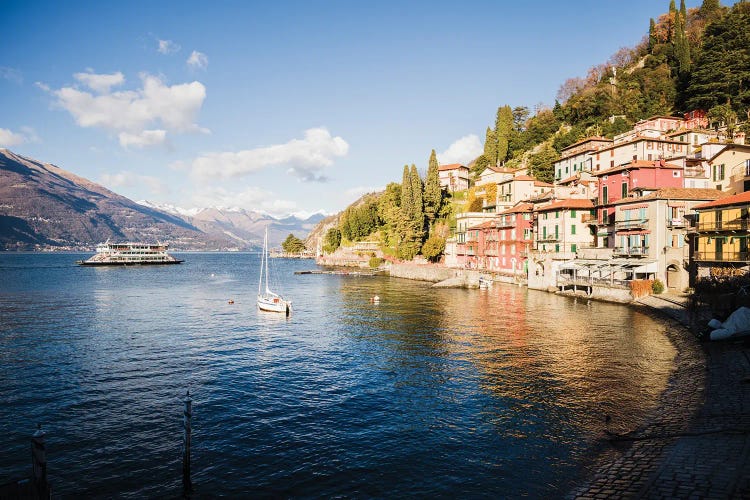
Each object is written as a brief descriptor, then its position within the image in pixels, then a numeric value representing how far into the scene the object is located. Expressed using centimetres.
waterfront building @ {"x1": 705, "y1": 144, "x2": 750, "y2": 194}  6306
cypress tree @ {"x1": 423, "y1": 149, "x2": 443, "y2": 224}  12950
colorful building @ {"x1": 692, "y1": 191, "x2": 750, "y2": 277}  5047
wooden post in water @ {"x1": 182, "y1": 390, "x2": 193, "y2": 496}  1659
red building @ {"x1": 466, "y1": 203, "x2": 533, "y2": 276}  9262
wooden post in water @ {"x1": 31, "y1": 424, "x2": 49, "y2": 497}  1395
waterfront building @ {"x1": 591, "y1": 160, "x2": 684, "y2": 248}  7100
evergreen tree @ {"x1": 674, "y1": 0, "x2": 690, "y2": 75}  11894
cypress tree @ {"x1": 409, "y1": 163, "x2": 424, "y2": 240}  12700
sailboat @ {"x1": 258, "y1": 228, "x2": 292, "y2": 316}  6041
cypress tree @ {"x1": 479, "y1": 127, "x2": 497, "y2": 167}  15412
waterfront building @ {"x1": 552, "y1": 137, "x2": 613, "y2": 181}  10358
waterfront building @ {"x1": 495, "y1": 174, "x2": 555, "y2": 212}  10850
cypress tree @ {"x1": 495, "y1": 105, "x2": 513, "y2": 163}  15075
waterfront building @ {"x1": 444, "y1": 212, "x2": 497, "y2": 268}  11162
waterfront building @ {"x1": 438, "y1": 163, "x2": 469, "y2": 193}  15162
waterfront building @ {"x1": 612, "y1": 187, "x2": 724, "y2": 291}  6088
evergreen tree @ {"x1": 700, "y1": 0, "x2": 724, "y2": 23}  13435
